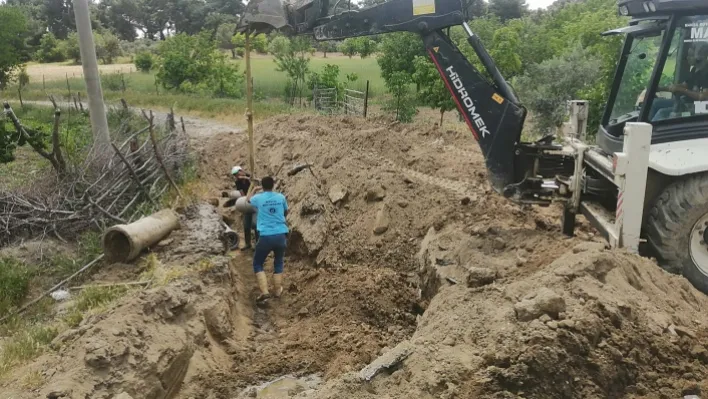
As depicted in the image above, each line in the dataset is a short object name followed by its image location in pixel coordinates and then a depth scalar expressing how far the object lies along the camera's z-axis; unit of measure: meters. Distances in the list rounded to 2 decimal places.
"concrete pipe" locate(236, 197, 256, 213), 9.38
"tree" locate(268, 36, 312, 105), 31.05
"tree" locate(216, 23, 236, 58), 50.88
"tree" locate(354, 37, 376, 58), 31.56
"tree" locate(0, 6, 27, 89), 29.08
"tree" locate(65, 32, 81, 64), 52.91
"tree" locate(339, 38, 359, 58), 34.64
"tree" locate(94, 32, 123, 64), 54.26
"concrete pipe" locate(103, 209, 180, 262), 7.93
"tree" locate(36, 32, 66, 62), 53.28
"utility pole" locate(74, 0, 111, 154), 11.44
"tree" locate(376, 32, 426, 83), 21.23
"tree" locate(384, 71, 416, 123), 19.03
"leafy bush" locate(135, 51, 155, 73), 45.12
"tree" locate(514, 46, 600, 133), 17.94
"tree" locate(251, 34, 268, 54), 37.18
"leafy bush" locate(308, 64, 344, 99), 27.62
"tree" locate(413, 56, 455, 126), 18.58
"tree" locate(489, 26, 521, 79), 18.81
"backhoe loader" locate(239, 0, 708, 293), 5.82
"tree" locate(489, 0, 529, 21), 50.34
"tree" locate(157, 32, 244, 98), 32.91
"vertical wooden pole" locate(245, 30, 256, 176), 9.55
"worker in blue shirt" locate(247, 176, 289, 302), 8.03
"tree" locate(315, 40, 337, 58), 49.97
